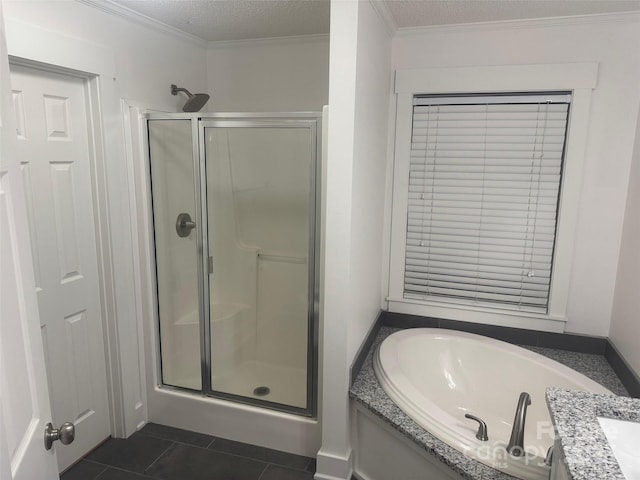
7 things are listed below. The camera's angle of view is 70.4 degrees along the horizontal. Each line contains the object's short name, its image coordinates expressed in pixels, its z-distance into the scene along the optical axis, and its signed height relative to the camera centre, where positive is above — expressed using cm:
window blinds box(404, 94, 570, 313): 244 -13
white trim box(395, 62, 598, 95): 228 +49
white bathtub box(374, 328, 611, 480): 209 -104
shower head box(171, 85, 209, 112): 264 +39
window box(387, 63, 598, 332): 232 -8
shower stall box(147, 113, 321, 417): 236 -50
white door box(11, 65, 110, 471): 194 -34
